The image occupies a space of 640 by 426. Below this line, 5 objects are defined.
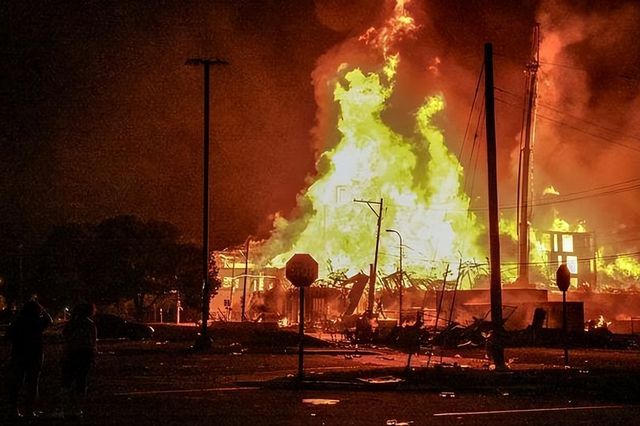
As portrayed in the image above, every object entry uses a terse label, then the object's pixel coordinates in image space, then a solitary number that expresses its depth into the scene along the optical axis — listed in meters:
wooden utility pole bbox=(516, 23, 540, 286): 66.51
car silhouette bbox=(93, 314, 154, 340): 41.84
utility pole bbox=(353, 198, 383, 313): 55.59
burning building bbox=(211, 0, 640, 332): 81.50
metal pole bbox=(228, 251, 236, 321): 71.62
